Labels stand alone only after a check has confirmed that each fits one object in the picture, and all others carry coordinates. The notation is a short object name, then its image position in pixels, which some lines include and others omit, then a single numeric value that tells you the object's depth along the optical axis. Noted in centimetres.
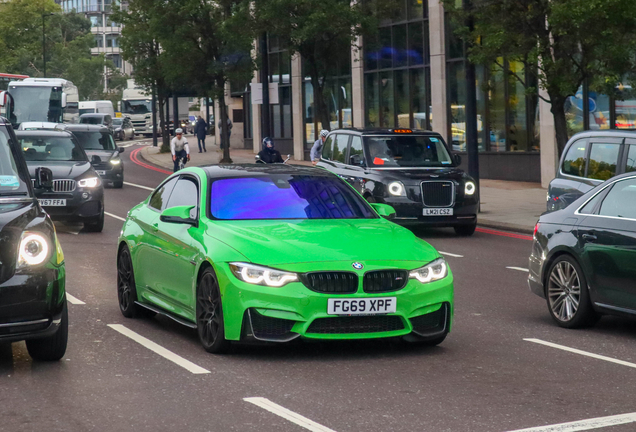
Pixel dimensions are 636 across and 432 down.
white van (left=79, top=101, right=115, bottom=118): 7812
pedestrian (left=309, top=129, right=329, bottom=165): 2415
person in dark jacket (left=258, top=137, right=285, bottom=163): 2325
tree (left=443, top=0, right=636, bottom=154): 1908
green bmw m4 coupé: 772
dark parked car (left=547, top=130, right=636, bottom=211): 1255
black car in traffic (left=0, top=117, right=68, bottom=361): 706
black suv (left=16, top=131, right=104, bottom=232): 1873
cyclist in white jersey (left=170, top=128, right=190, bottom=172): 3344
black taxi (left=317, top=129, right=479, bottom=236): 1800
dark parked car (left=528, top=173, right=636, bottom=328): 895
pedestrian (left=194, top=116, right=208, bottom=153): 5622
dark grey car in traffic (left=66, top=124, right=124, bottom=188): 3075
